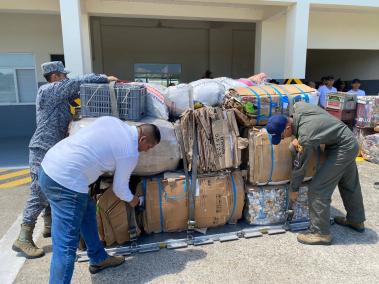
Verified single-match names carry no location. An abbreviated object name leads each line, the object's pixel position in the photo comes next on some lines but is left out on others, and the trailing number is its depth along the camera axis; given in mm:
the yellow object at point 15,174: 5414
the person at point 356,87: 7750
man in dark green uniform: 2951
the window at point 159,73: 13945
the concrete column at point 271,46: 8109
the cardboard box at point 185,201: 3059
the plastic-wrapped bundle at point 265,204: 3328
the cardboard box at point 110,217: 2916
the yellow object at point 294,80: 6988
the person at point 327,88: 7344
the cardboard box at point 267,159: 3201
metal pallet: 2962
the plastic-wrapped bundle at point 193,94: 3344
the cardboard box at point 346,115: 6543
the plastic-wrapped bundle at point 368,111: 6223
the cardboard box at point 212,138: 3129
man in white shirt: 2197
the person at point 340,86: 9950
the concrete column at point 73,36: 5844
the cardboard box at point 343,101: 6465
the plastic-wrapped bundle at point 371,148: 6043
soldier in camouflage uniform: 2986
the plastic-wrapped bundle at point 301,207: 3419
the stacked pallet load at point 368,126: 6098
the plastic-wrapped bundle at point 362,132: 6456
